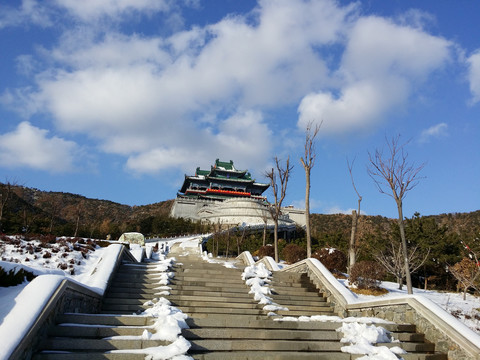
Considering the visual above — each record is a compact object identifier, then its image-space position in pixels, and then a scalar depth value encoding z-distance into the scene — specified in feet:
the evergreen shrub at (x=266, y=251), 66.18
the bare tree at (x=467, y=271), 36.18
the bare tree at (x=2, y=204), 57.90
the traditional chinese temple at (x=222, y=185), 192.75
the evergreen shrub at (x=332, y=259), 48.34
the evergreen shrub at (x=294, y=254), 54.80
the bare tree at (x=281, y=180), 60.06
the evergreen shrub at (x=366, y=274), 35.19
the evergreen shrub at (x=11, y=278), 21.42
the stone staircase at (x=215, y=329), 14.43
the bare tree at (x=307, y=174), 49.34
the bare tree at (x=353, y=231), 43.19
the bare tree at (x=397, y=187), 36.38
